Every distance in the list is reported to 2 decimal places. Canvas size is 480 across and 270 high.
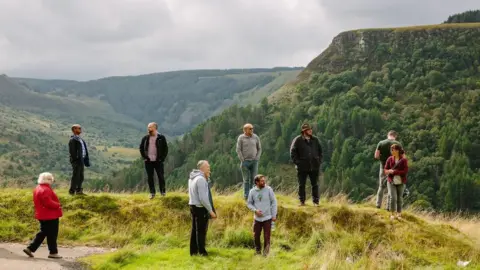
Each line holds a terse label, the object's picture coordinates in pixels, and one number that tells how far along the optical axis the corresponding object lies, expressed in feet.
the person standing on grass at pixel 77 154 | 46.68
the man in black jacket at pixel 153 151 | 47.11
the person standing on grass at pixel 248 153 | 47.13
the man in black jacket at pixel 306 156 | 45.78
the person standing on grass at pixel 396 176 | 43.21
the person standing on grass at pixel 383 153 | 47.34
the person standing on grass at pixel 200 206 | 34.37
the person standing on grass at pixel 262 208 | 36.22
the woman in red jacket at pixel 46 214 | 35.29
